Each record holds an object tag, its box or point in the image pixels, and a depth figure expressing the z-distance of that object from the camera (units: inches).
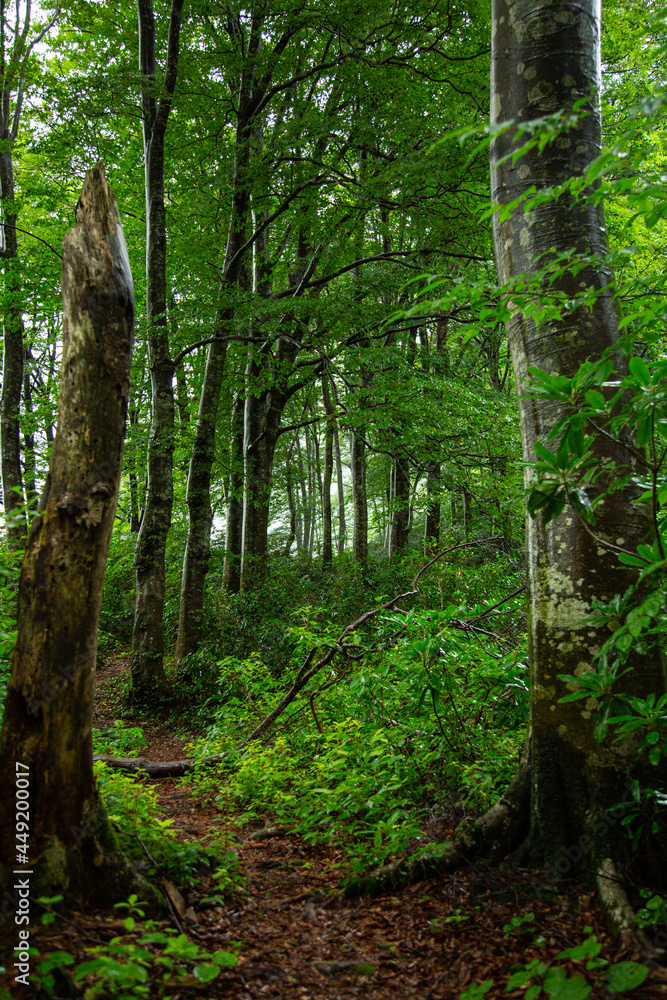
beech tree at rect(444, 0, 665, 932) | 106.2
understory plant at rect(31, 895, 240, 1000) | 77.4
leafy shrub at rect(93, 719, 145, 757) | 234.4
